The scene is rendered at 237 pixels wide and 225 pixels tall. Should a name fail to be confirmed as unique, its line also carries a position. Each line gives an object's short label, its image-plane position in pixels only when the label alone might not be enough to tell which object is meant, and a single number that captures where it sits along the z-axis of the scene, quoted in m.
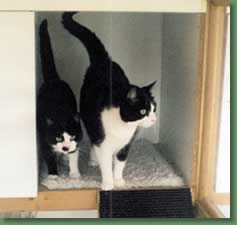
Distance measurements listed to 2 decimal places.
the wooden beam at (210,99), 1.34
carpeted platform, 1.43
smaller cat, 1.38
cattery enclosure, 1.38
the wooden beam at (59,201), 1.39
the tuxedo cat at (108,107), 1.33
